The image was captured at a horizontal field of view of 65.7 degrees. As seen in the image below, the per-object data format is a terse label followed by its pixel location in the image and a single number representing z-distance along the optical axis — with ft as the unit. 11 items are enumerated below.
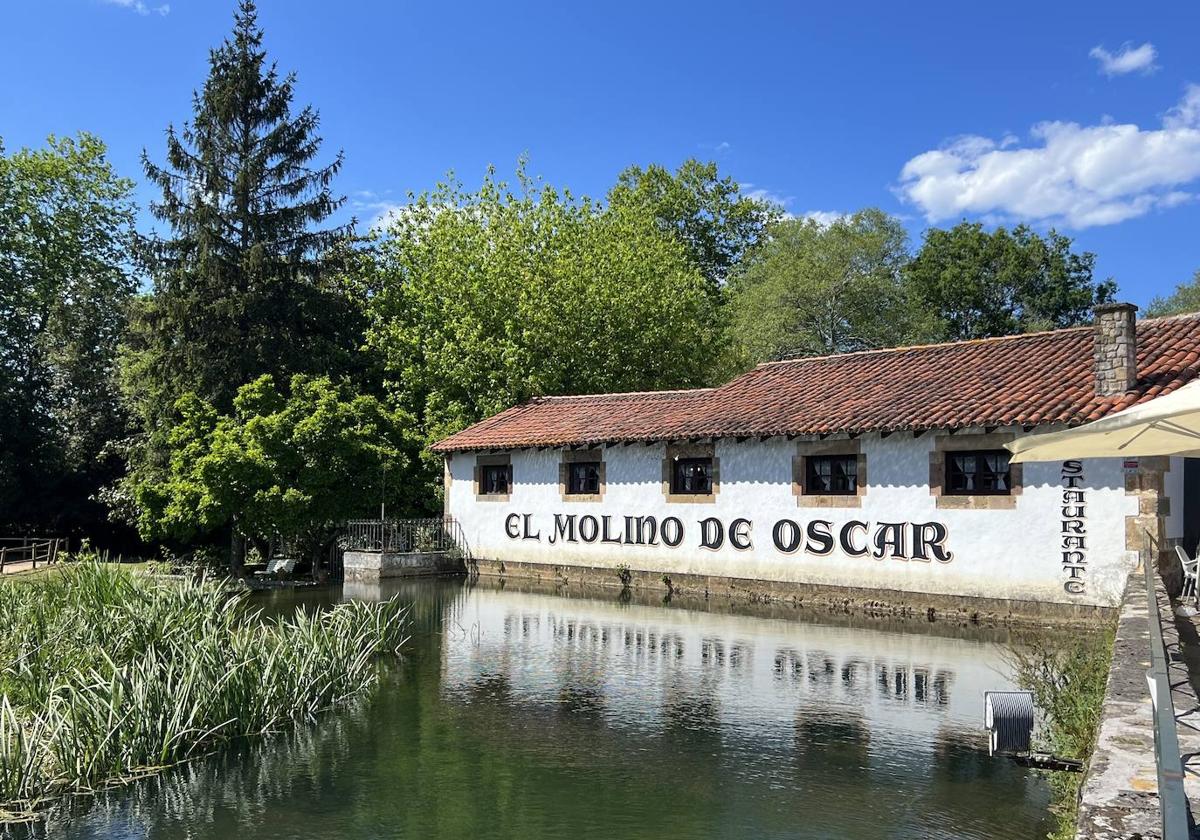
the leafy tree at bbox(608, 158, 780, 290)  165.27
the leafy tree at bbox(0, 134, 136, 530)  103.19
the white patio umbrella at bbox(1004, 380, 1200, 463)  24.43
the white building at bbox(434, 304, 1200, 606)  49.98
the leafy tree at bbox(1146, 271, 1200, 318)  172.46
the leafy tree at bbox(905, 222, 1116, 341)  153.28
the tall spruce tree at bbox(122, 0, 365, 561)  91.81
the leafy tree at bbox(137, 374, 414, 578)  73.31
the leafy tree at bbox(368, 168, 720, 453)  95.55
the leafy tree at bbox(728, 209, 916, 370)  136.56
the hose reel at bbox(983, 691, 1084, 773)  23.79
